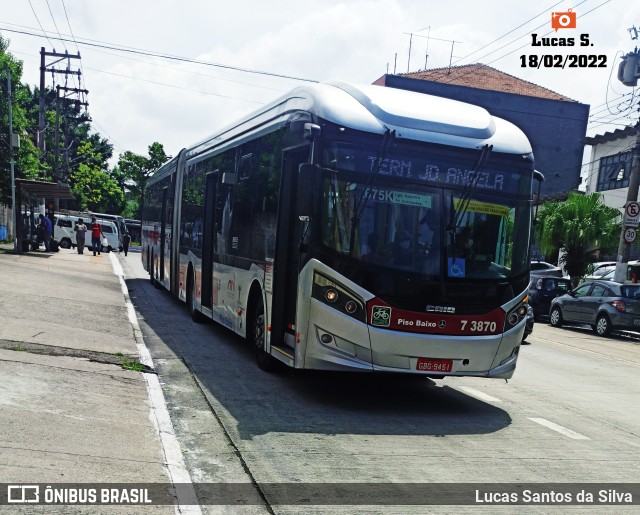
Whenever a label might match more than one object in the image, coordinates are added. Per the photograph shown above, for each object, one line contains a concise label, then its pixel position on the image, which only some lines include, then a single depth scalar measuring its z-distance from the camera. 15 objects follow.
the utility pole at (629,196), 23.70
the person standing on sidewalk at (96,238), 40.97
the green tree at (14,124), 31.05
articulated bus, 7.72
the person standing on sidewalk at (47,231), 34.75
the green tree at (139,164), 87.25
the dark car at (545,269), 29.98
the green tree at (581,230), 29.25
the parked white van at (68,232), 48.09
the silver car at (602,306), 21.34
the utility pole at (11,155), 28.42
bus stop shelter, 28.95
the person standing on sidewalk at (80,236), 39.34
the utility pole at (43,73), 42.84
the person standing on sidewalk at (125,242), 46.34
